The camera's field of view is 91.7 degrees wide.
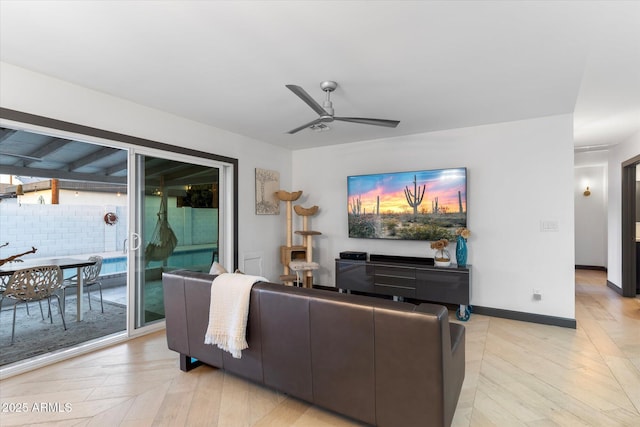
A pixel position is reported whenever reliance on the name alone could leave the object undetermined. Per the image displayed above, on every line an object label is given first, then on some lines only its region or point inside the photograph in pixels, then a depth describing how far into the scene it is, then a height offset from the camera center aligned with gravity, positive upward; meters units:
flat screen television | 3.93 +0.11
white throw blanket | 1.96 -0.64
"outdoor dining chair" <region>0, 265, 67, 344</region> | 3.07 -0.71
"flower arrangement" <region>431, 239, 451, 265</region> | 3.76 -0.46
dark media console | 3.61 -0.83
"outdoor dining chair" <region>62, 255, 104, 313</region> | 3.94 -0.82
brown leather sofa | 1.45 -0.75
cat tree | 4.67 -0.54
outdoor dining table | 3.47 -0.58
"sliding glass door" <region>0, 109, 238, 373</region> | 3.16 -0.02
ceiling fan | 2.51 +0.81
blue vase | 3.71 -0.48
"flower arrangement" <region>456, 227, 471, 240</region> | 3.68 -0.25
